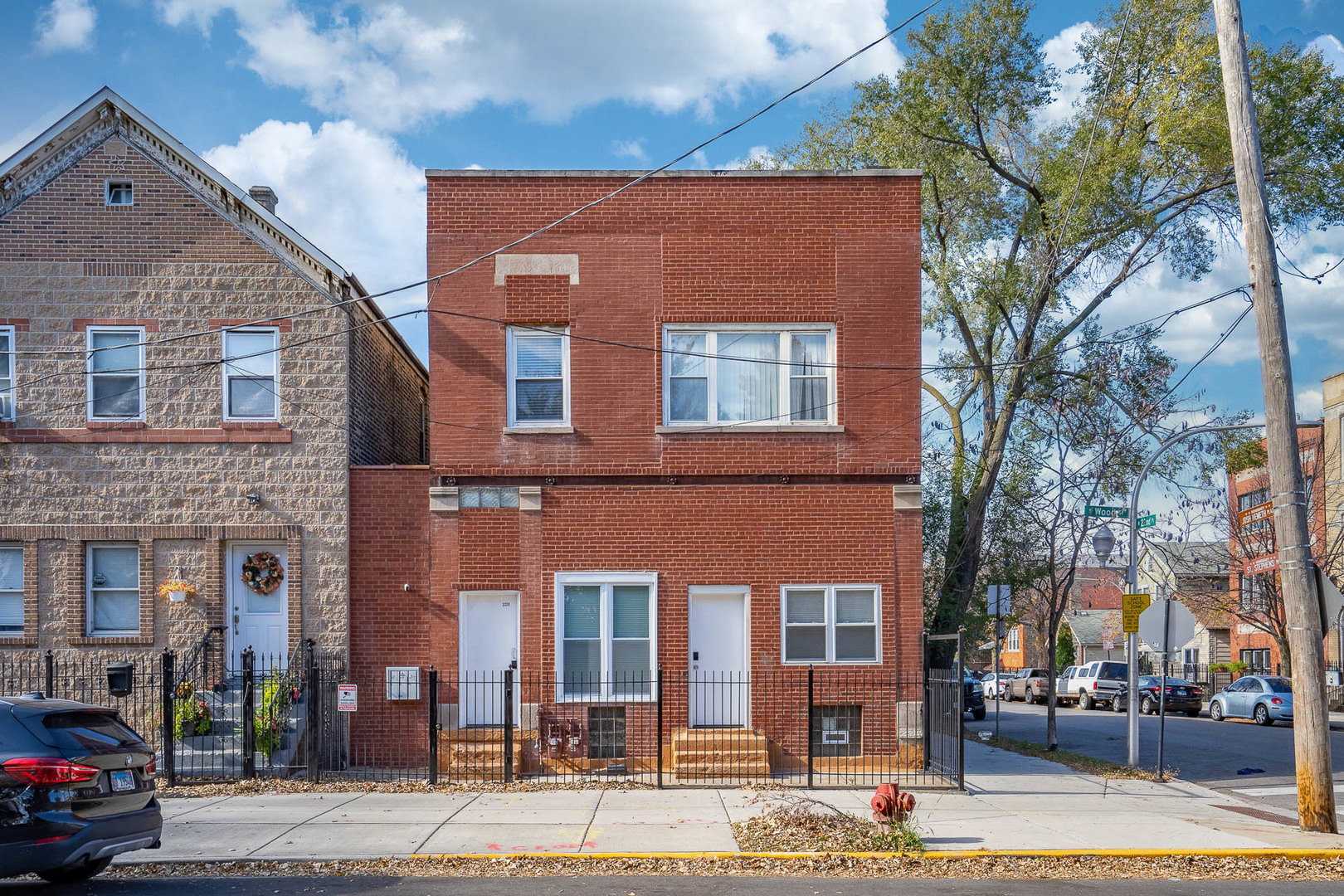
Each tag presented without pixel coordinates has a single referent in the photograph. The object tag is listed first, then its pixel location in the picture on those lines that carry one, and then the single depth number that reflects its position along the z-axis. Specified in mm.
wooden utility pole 12312
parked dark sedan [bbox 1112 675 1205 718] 37219
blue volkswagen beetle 32406
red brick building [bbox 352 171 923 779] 16766
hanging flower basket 16781
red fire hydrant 11664
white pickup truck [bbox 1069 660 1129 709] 40406
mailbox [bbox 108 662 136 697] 15687
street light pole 18375
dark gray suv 8578
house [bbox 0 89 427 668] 16953
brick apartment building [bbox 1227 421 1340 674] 35938
